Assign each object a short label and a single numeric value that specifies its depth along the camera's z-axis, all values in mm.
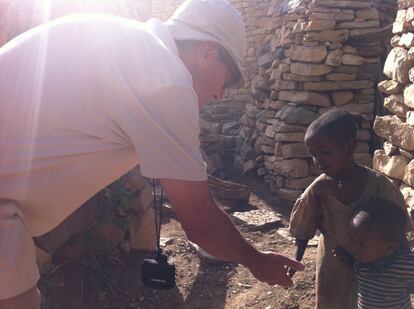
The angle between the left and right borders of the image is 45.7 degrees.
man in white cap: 1398
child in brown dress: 2309
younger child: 2033
